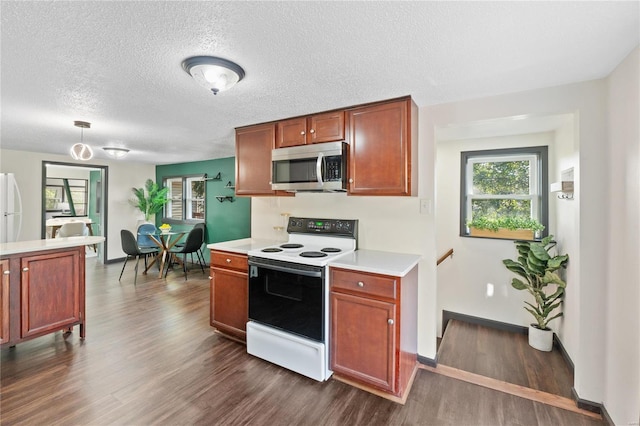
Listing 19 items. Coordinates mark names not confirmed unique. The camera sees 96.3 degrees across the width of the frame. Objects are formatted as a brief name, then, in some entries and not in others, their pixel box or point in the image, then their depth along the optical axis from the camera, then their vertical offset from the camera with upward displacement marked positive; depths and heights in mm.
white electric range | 2117 -724
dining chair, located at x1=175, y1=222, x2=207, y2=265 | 5397 -638
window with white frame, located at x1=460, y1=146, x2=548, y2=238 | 3004 +296
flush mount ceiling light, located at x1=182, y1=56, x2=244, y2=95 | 1589 +812
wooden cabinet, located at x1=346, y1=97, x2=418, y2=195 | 2176 +506
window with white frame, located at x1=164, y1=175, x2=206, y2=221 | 5879 +284
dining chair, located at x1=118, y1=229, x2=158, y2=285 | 4670 -549
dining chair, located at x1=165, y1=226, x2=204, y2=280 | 4968 -561
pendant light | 2977 +644
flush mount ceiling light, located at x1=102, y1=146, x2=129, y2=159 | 4199 +902
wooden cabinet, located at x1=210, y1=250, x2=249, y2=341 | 2607 -770
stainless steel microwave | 2367 +388
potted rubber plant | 2479 -591
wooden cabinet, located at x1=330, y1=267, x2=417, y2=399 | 1907 -818
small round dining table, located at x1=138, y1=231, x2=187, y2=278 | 5027 -583
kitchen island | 2311 -665
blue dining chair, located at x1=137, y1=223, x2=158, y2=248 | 5656 -446
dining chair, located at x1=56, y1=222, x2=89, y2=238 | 5805 -378
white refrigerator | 3904 +55
